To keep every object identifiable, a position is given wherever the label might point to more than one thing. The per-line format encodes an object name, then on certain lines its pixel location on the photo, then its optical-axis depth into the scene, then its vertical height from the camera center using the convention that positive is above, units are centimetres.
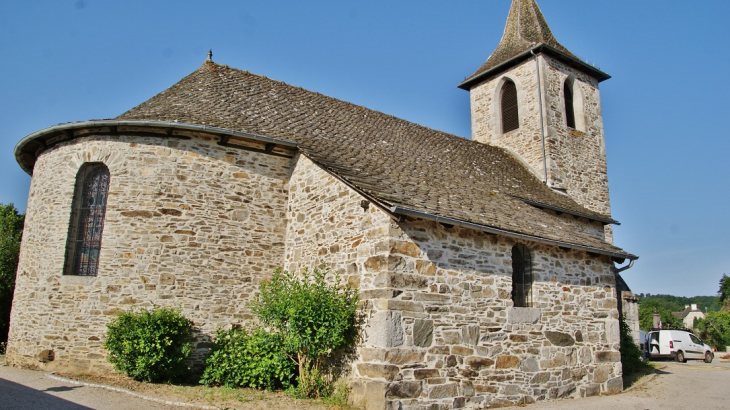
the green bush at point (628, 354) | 1393 -93
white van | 2214 -116
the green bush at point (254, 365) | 863 -90
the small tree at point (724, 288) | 5821 +368
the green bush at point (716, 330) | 3719 -69
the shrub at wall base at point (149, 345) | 831 -58
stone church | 813 +114
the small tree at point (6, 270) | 1277 +87
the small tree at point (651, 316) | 4826 +32
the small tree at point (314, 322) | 809 -16
